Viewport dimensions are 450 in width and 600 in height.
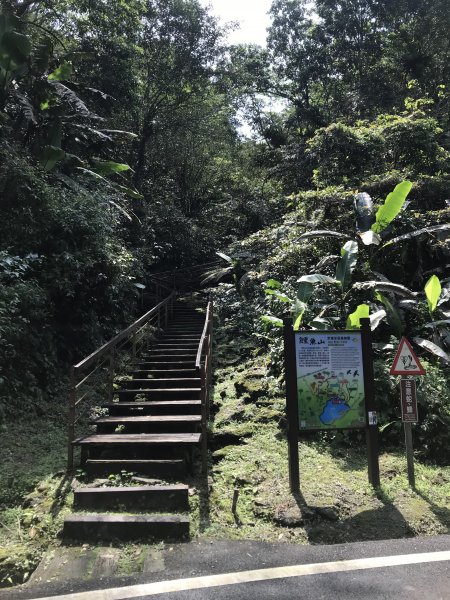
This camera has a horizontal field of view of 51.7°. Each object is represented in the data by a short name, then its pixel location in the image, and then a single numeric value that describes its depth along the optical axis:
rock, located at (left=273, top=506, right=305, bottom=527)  4.29
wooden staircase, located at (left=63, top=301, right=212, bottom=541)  4.04
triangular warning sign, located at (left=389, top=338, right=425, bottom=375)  5.20
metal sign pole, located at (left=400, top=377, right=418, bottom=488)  5.06
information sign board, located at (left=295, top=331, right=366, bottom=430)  5.12
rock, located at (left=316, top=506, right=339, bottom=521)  4.38
